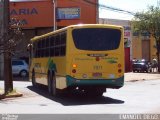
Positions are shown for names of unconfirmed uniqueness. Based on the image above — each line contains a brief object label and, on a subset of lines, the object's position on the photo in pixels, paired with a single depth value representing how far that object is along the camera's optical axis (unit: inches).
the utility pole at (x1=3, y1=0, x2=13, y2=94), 885.8
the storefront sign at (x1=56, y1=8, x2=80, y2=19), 1625.2
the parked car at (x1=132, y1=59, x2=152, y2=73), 2105.1
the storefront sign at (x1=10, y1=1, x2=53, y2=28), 1658.5
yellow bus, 762.8
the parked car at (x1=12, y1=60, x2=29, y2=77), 1632.0
